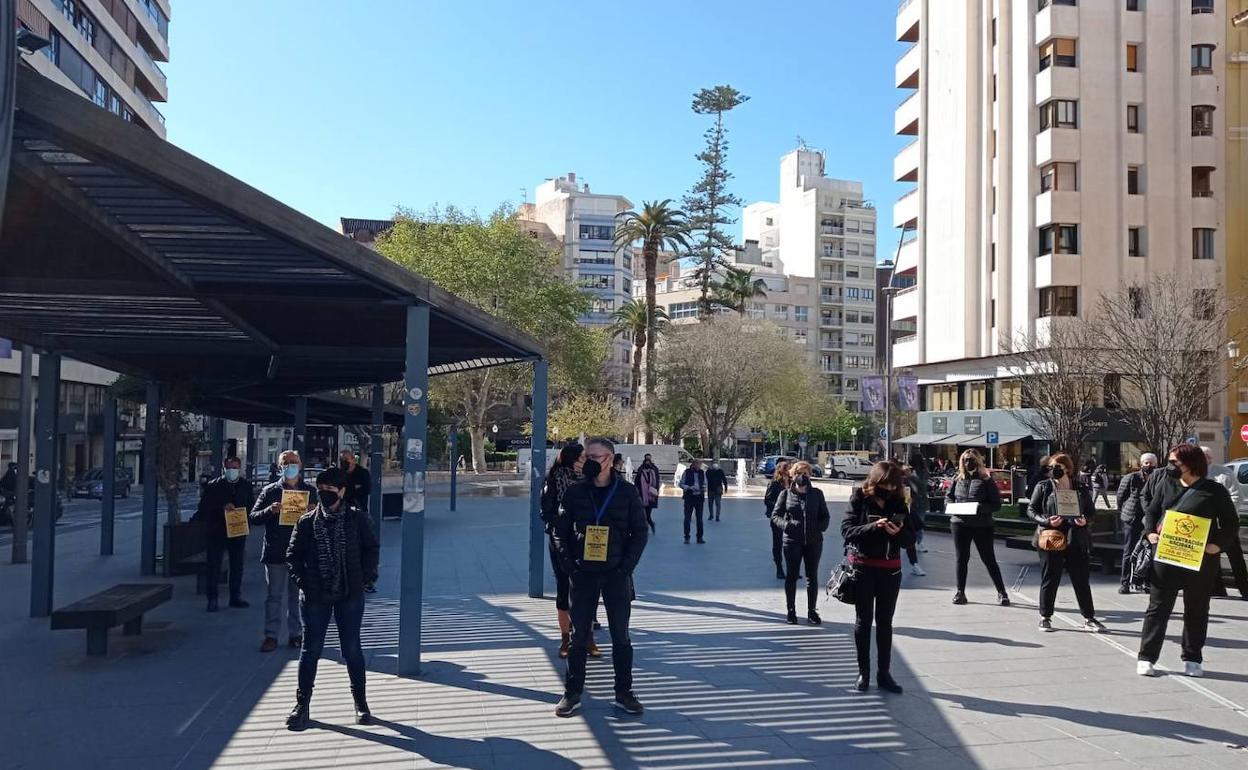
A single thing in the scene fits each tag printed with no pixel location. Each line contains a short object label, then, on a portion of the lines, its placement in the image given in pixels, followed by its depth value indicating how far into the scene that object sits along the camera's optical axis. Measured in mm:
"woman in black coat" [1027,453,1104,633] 9641
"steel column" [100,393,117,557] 16312
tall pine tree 62375
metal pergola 5469
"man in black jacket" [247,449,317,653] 8883
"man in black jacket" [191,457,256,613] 10742
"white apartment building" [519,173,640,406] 91312
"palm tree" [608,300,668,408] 56844
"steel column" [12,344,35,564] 12648
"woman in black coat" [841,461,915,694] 7219
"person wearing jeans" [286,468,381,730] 6527
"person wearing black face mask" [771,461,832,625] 10164
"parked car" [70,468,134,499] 38312
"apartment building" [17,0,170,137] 36312
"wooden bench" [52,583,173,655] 8336
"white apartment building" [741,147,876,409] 97562
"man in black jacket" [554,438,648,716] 6664
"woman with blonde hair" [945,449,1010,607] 11180
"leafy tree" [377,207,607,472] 44906
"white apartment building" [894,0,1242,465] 39250
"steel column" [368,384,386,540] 20172
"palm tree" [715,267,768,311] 63219
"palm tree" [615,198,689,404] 53219
